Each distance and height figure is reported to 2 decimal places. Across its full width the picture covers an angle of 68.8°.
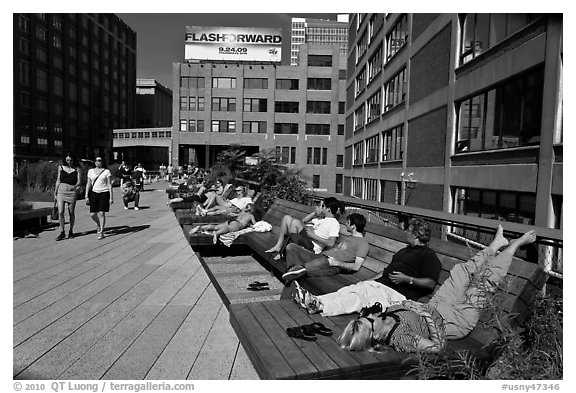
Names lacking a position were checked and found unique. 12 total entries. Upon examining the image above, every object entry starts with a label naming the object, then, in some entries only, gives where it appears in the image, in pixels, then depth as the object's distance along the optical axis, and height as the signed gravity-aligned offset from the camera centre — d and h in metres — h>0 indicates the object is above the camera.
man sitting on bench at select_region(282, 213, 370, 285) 4.55 -0.99
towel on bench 7.13 -1.11
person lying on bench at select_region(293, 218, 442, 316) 3.43 -0.97
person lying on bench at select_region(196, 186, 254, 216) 9.58 -0.87
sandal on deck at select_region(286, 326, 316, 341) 2.92 -1.15
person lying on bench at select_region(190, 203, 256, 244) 7.21 -1.04
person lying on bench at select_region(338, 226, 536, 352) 2.78 -1.00
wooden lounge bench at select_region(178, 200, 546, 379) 2.56 -1.17
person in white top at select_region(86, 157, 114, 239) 8.88 -0.61
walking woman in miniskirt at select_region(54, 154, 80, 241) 8.73 -0.53
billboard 60.44 +17.91
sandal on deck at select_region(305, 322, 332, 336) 2.99 -1.14
